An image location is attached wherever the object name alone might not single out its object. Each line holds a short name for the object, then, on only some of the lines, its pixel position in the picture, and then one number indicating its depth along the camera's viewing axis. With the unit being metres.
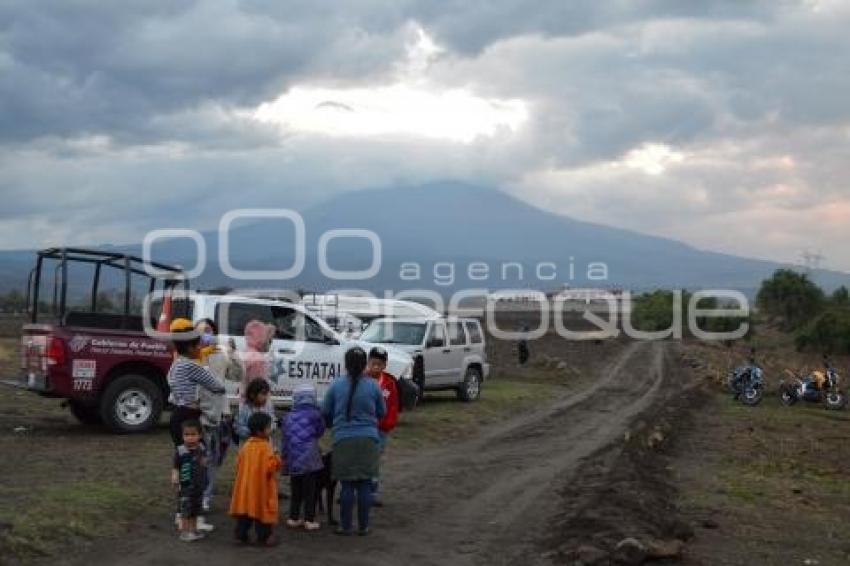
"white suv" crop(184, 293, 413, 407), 15.30
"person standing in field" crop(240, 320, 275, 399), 10.38
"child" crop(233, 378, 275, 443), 8.65
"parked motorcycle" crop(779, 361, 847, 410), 27.97
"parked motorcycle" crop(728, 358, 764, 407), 27.11
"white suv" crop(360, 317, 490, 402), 20.83
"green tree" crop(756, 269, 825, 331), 93.00
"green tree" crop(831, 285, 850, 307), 88.25
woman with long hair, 8.60
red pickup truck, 13.59
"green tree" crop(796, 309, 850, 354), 59.09
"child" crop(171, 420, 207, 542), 8.16
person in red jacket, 9.33
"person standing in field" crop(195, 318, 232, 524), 8.80
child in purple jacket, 8.76
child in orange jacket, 8.06
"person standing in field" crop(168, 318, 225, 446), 8.52
